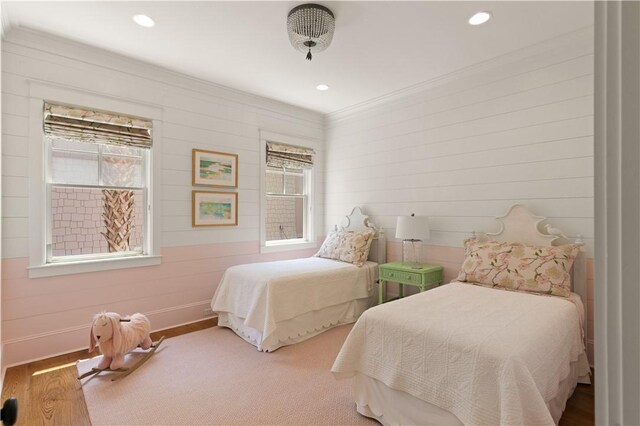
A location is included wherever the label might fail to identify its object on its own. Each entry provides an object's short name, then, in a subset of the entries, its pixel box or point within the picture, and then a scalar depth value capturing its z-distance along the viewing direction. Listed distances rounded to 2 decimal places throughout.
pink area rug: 2.05
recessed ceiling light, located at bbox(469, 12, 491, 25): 2.47
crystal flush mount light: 2.36
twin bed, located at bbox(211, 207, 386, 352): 3.07
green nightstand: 3.39
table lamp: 3.54
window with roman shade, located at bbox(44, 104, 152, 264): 2.92
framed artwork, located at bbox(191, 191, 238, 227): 3.71
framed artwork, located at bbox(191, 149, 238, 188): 3.71
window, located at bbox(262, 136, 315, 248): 4.48
